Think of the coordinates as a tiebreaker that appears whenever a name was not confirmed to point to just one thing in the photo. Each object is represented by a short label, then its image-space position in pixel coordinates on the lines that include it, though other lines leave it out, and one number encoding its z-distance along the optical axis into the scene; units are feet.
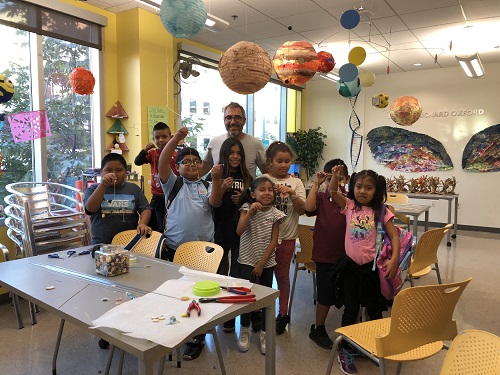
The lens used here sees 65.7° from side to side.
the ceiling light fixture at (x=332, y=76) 20.15
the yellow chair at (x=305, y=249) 9.88
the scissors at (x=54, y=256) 6.77
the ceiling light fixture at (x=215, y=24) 12.02
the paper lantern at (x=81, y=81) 11.31
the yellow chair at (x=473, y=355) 3.76
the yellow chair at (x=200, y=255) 6.89
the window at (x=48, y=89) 11.93
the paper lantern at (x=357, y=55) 12.34
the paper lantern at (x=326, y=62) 12.60
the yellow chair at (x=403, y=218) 11.77
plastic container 5.74
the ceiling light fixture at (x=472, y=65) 15.06
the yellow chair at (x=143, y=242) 7.63
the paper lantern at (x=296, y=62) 9.26
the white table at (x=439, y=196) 19.05
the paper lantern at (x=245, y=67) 8.01
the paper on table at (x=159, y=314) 3.85
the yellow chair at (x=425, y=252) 8.99
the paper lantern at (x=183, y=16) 7.77
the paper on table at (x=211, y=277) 5.30
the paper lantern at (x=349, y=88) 13.12
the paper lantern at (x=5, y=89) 9.30
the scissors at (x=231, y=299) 4.70
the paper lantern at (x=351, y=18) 11.24
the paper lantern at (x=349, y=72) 11.59
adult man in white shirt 9.37
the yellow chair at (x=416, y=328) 4.88
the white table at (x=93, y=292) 3.79
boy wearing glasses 7.94
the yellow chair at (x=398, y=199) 15.35
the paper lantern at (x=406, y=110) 16.42
